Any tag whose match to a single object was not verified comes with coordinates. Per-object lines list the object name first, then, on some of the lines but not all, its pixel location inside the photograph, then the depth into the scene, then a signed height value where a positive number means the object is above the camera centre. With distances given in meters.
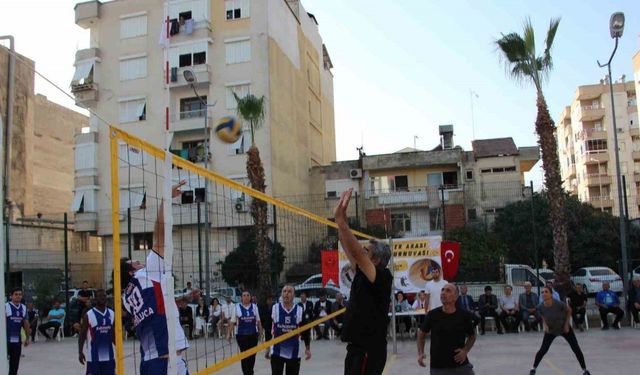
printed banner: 13.07 -0.60
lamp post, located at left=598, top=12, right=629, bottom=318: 15.57 +1.58
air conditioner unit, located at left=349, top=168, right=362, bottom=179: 35.22 +3.58
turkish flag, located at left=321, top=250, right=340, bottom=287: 13.66 -0.63
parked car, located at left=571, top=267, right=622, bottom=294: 24.45 -2.05
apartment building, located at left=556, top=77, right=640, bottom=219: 55.62 +8.13
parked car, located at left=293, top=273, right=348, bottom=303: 19.76 -1.70
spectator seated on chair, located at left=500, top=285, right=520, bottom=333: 16.41 -2.14
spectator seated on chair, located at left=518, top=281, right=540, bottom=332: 16.25 -1.98
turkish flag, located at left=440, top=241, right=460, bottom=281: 13.40 -0.54
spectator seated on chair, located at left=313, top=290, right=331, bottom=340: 16.70 -1.98
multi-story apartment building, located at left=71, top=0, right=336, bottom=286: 32.53 +8.75
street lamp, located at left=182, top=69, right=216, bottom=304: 16.11 -0.54
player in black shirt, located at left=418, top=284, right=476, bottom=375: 5.71 -0.95
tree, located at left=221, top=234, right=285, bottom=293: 22.11 -0.89
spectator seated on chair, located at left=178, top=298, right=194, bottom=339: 17.08 -2.07
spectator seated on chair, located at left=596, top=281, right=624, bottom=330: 15.97 -2.05
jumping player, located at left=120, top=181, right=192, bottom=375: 5.10 -0.53
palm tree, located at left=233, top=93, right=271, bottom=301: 18.75 +1.06
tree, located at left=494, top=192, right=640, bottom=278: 28.62 -0.36
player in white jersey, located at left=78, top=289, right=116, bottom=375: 7.16 -1.07
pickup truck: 19.27 -1.55
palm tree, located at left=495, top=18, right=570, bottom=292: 17.73 +3.54
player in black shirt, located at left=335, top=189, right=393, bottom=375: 4.68 -0.61
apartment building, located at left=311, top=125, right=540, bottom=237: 32.99 +2.92
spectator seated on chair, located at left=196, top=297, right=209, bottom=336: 16.94 -1.97
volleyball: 12.20 +2.21
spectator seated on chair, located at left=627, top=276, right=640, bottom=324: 15.83 -1.86
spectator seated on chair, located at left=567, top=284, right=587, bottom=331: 15.77 -1.99
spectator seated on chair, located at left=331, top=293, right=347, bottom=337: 16.23 -2.12
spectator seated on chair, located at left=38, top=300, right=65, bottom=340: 18.39 -2.18
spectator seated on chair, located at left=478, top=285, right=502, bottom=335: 16.38 -2.00
